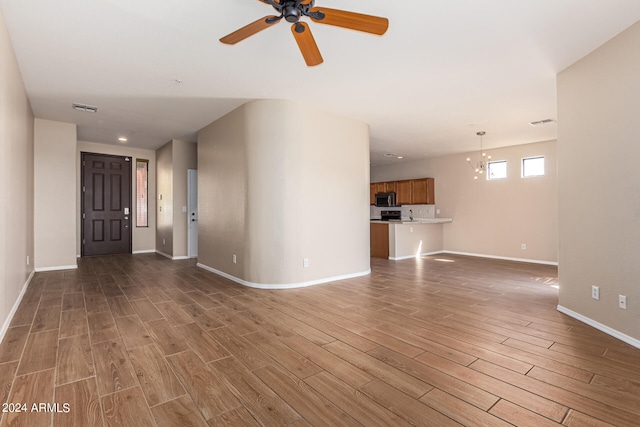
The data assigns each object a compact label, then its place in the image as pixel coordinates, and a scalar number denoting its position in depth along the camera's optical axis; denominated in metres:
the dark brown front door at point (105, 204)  7.37
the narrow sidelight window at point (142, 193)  8.13
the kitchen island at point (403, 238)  7.46
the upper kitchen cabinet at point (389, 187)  9.70
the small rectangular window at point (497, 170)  7.68
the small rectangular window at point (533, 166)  7.09
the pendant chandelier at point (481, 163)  7.80
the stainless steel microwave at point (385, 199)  9.52
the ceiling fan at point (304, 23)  1.97
